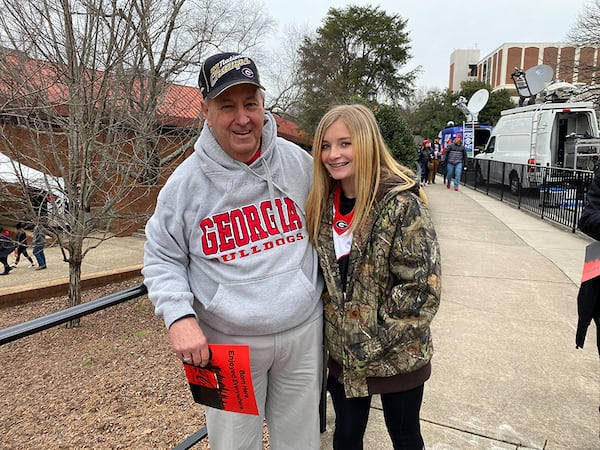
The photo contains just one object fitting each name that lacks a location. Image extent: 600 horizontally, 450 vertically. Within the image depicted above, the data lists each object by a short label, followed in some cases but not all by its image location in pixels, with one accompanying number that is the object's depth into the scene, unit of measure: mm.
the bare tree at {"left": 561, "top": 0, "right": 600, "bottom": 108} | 19328
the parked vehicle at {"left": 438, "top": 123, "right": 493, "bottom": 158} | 20553
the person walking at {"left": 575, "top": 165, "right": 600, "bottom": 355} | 2154
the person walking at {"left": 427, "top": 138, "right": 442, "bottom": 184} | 16403
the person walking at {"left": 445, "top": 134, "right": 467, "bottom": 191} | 14242
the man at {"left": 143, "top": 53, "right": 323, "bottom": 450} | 1549
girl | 1600
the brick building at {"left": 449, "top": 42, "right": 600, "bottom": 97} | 22141
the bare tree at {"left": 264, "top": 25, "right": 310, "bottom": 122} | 11827
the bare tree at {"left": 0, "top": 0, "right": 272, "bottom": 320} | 4055
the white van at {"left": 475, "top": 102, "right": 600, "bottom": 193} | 10773
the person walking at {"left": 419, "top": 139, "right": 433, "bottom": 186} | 16391
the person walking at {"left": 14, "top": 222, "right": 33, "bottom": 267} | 8406
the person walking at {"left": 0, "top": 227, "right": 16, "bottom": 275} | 9291
